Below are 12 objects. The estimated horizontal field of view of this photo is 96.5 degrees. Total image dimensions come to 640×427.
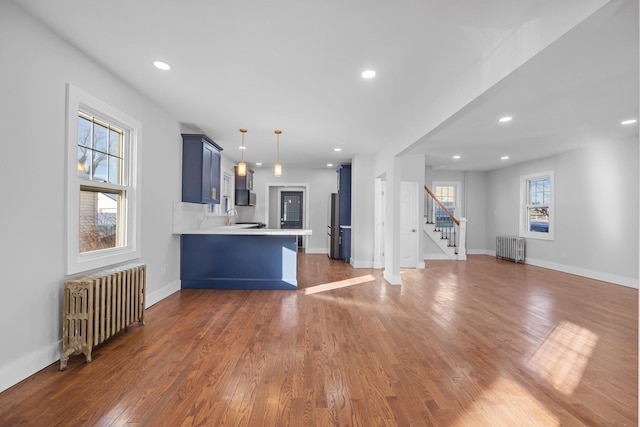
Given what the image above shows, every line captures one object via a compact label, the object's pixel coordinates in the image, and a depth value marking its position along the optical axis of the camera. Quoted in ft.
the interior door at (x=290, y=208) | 29.71
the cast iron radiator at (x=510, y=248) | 24.63
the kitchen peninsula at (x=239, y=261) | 15.08
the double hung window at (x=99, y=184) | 8.04
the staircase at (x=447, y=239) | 25.72
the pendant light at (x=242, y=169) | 13.60
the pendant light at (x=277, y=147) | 14.23
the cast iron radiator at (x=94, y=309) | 7.47
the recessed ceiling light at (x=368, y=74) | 9.11
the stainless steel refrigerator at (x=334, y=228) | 24.72
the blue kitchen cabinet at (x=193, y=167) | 14.93
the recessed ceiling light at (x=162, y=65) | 8.72
